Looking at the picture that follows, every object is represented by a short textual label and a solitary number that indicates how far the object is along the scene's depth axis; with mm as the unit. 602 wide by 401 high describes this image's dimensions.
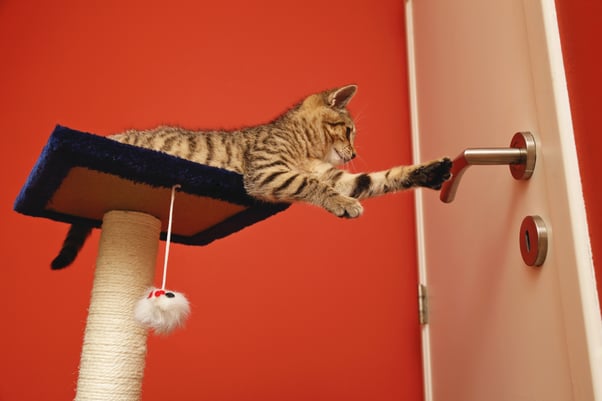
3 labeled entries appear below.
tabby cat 979
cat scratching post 824
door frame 649
